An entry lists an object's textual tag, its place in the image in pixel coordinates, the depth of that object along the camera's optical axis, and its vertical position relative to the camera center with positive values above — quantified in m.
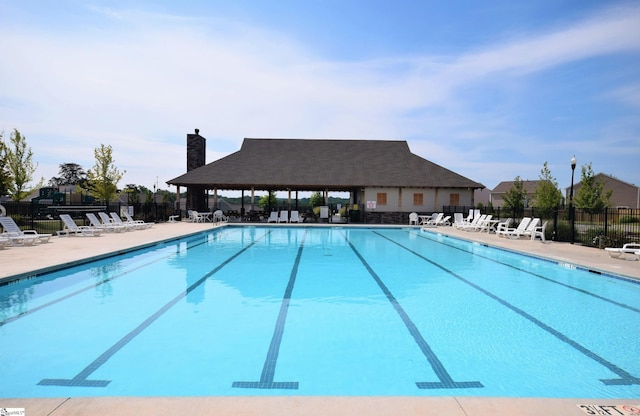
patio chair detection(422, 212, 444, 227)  23.01 -0.67
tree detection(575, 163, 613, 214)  27.72 +1.12
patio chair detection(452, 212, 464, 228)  23.88 -0.44
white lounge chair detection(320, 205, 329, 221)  25.53 -0.30
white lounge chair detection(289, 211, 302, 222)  25.36 -0.55
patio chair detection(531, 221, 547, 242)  15.17 -0.92
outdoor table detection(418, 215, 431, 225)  24.90 -0.57
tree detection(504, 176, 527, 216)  30.90 +1.09
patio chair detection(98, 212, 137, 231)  17.17 -0.77
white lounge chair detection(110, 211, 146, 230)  17.53 -0.80
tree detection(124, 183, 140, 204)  36.60 +1.25
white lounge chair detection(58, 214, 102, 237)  14.94 -0.97
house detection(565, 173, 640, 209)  47.38 +2.58
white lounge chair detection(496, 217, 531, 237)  16.04 -0.76
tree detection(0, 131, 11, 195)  18.52 +1.30
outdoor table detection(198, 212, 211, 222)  24.49 -0.64
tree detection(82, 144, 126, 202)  28.68 +2.64
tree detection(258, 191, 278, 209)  36.14 +0.69
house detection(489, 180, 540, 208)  65.25 +3.81
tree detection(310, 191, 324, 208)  36.69 +0.93
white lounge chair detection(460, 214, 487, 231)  19.51 -0.74
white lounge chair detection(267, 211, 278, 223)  24.89 -0.59
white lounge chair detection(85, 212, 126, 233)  16.07 -0.88
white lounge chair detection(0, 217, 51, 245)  11.59 -0.96
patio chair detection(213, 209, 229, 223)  23.23 -0.62
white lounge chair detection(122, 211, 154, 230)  18.58 -0.81
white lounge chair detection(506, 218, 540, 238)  15.45 -0.84
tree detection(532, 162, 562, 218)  29.69 +1.36
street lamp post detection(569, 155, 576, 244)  14.40 +0.00
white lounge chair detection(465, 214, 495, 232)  18.83 -0.73
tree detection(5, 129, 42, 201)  23.91 +2.57
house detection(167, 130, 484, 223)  25.77 +2.22
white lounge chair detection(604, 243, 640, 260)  10.30 -1.14
